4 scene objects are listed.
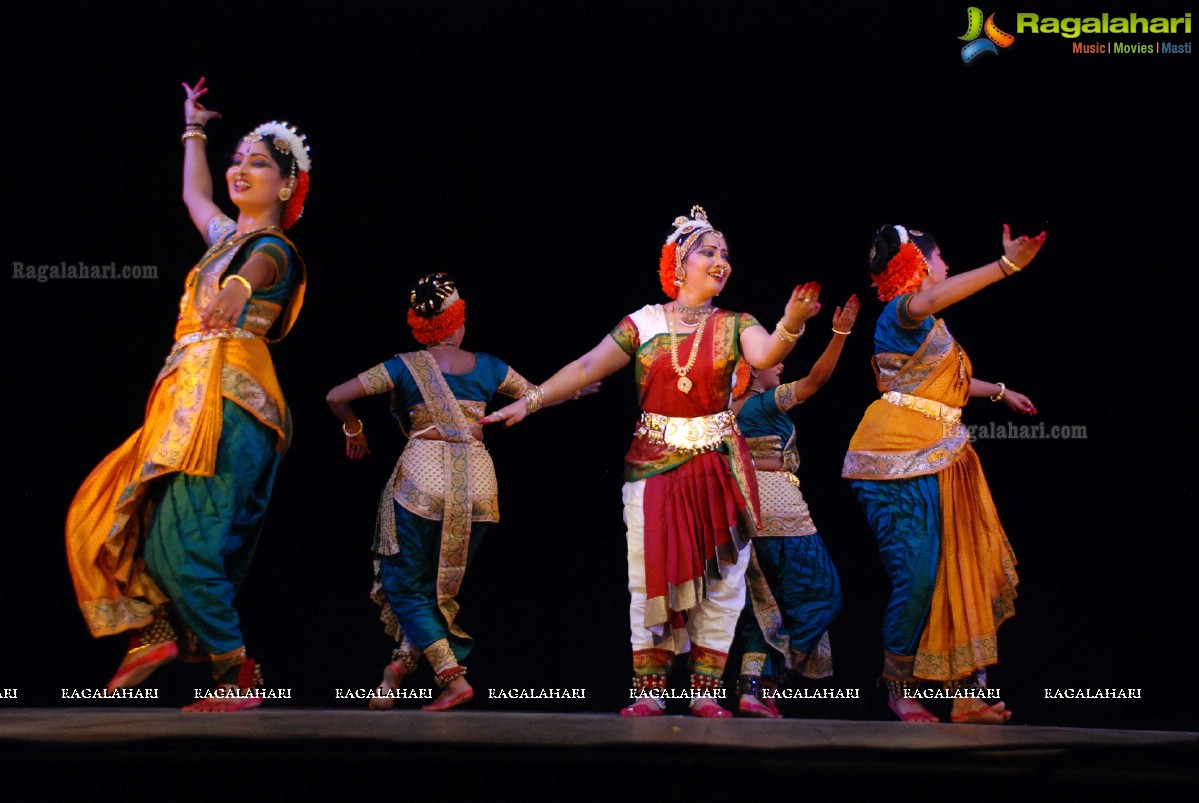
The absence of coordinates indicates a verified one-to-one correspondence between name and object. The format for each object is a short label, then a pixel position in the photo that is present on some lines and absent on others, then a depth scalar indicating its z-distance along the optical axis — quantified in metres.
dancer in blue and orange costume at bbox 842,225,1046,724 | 4.32
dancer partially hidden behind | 4.64
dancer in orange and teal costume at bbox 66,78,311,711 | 4.13
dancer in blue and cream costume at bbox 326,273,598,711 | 4.62
